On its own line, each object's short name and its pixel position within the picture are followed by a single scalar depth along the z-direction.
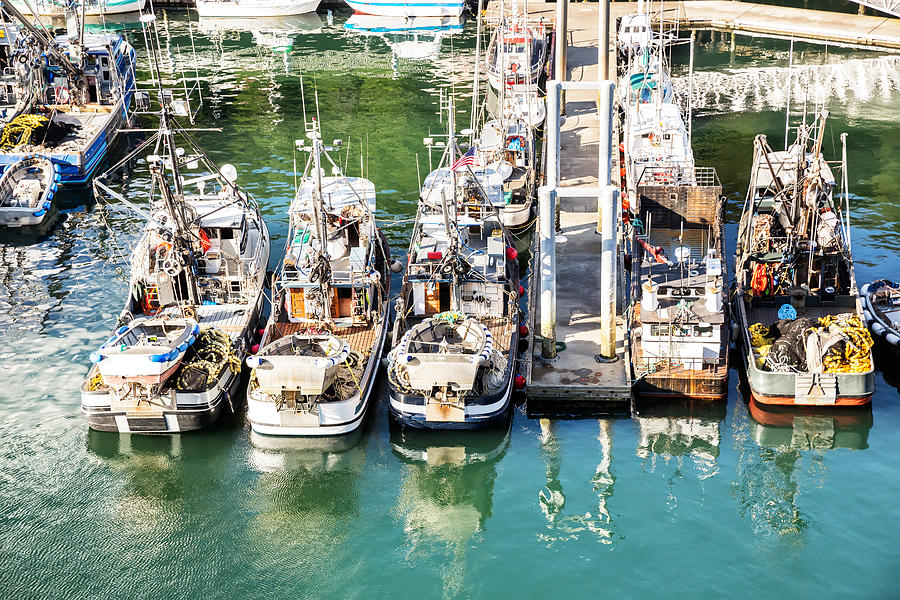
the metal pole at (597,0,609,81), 34.84
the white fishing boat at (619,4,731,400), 31.25
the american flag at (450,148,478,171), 37.06
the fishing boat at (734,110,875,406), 30.48
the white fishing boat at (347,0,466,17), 82.44
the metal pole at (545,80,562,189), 33.62
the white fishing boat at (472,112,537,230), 43.38
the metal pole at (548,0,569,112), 35.31
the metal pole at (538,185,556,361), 31.50
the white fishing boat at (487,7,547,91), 56.56
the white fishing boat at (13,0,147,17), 85.62
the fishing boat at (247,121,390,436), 30.06
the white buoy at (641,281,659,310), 31.78
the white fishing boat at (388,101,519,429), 29.98
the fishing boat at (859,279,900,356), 33.44
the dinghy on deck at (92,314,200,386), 30.14
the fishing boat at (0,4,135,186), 52.53
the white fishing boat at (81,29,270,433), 30.75
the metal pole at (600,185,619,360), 31.36
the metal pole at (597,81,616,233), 33.22
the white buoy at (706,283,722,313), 31.72
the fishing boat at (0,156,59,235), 46.75
